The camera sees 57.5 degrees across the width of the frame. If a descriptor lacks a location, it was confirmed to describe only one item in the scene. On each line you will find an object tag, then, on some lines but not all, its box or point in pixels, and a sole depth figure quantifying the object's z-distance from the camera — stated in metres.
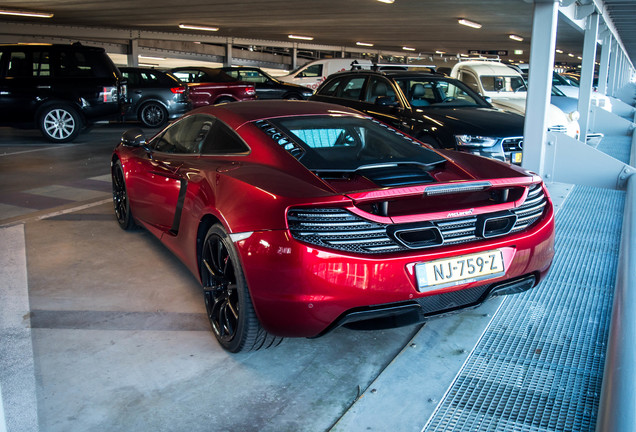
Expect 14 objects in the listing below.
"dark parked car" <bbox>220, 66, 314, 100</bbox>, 17.83
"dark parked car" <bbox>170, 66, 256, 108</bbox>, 15.65
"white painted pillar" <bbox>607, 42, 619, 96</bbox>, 20.25
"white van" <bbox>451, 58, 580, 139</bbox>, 10.98
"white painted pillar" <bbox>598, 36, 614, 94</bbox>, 14.43
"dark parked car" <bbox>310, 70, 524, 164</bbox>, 7.06
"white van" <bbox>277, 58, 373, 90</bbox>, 19.86
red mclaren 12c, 2.52
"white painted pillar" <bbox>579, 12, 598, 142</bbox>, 10.55
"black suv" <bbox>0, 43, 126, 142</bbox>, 10.56
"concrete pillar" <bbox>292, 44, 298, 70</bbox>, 30.47
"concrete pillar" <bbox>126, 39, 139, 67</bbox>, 22.92
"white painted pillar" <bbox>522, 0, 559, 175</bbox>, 6.55
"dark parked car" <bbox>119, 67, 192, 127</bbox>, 13.60
